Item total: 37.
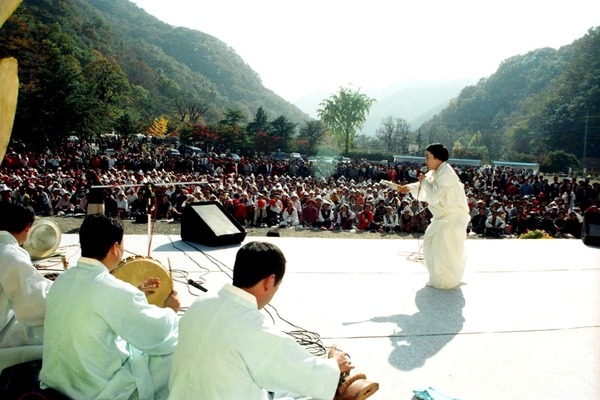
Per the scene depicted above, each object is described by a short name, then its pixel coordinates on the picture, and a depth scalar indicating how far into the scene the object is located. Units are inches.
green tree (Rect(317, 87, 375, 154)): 2383.1
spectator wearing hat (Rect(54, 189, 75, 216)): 485.7
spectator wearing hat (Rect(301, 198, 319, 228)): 468.8
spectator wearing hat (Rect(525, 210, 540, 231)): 475.2
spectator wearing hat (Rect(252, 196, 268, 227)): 475.2
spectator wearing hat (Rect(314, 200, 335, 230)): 469.7
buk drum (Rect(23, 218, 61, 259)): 205.6
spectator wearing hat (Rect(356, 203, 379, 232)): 467.2
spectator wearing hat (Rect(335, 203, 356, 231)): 470.7
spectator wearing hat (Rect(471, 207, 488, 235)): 468.4
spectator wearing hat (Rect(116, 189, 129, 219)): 475.8
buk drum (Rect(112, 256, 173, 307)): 133.6
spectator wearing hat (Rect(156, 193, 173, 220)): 479.2
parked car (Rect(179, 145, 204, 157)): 1548.8
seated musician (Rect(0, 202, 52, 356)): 100.3
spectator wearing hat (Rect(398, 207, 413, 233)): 468.4
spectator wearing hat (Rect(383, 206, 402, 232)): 470.6
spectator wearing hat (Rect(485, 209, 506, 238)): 462.0
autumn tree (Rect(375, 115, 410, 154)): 2691.9
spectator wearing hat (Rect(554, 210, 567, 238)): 447.9
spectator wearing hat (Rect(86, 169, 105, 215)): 277.6
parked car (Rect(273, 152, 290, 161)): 1613.7
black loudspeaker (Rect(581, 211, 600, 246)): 335.0
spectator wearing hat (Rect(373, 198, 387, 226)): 482.6
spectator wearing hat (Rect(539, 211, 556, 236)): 463.8
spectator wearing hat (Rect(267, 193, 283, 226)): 475.8
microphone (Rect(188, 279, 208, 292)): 158.1
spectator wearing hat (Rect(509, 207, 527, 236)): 473.7
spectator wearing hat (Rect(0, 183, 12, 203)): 418.9
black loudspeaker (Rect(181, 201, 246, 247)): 261.6
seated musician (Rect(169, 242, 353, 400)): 69.6
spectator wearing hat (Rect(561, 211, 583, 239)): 443.8
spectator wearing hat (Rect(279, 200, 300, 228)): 472.1
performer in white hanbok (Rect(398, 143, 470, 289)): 200.7
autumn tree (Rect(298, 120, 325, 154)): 1804.9
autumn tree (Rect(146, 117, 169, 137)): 1945.1
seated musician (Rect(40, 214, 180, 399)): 82.0
